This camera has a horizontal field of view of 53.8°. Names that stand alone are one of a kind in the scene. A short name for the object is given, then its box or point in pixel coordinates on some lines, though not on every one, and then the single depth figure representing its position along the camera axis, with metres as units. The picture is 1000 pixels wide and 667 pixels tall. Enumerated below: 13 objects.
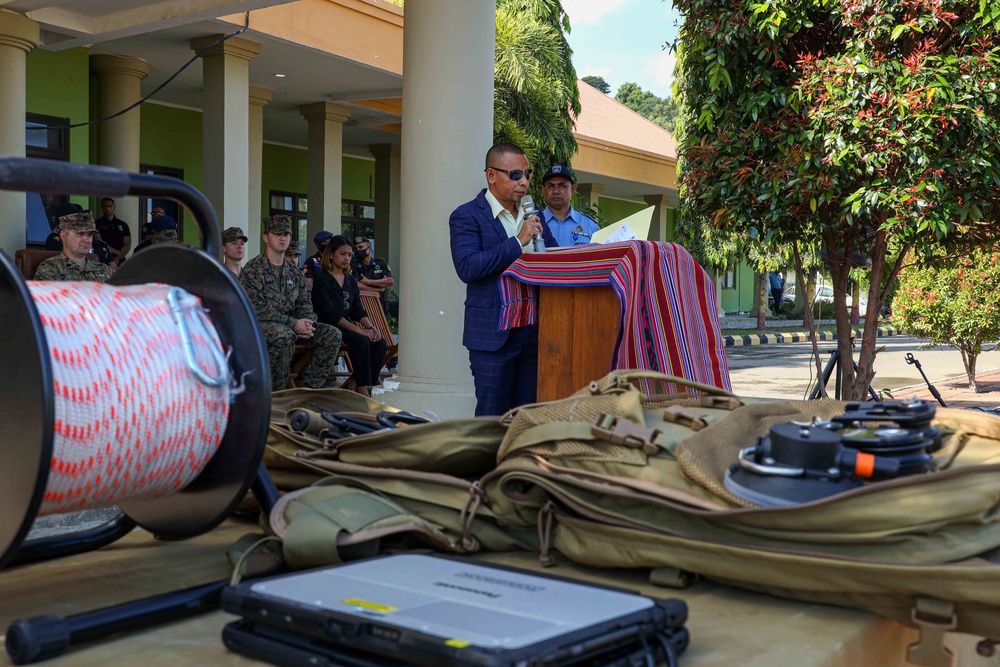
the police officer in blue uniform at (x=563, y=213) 5.68
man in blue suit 4.40
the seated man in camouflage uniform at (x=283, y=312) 7.87
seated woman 8.98
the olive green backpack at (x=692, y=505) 1.50
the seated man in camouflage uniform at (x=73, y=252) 7.05
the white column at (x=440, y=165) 6.41
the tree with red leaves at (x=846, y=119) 5.47
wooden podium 3.89
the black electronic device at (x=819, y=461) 1.58
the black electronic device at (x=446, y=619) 1.21
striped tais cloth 3.73
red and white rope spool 1.49
